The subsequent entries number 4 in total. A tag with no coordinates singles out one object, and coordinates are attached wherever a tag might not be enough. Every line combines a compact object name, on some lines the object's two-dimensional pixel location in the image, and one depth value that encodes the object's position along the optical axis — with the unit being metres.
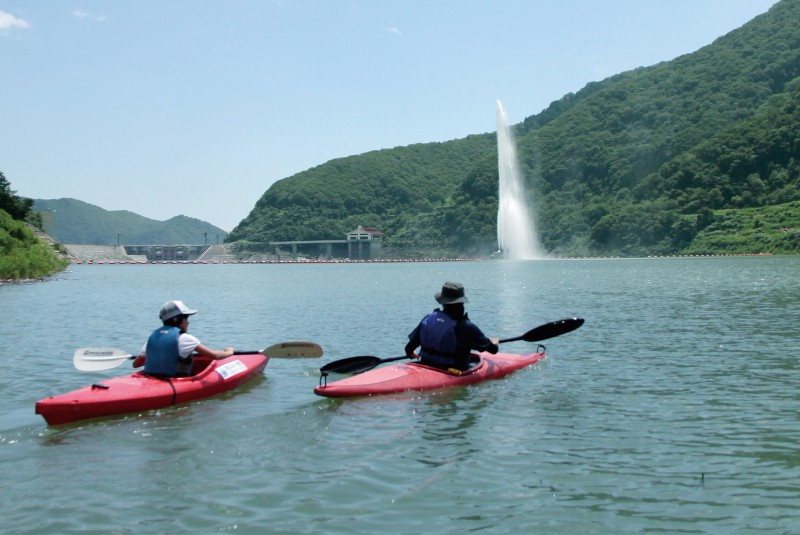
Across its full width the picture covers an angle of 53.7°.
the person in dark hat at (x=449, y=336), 15.51
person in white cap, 14.38
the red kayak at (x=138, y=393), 12.91
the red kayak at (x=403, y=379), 14.62
